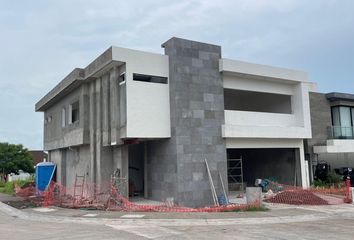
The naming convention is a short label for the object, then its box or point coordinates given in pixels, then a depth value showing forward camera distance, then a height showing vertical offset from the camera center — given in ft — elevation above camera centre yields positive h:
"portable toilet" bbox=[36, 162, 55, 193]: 88.17 -1.49
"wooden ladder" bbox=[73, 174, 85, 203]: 76.69 -3.50
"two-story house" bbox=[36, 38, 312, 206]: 62.44 +8.25
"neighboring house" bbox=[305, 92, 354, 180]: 88.58 +8.83
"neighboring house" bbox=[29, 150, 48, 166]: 241.96 +8.61
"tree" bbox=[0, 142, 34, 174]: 171.73 +4.48
